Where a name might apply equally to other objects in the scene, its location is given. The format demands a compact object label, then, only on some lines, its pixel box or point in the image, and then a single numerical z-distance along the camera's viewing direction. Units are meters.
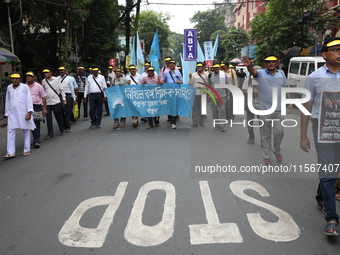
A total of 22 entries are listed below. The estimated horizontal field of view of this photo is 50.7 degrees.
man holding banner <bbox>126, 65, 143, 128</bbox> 10.85
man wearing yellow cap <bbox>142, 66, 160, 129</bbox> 10.24
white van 14.79
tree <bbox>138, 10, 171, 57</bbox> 59.78
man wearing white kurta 7.32
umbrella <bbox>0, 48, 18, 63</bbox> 13.03
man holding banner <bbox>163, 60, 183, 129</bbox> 10.34
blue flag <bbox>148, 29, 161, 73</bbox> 18.80
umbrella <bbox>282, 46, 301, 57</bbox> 22.14
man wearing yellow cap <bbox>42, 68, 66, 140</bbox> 9.19
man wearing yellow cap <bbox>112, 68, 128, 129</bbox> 10.51
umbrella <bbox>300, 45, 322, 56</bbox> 20.20
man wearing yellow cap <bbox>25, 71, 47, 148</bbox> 8.15
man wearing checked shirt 3.56
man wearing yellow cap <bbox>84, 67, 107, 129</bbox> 10.48
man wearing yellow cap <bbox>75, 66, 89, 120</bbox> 12.59
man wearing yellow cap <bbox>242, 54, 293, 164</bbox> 5.79
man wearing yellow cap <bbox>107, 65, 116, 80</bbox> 14.87
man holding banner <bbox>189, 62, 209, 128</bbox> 9.63
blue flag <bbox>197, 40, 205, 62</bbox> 22.35
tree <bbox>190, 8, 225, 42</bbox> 64.58
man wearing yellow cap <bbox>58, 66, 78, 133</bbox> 10.09
